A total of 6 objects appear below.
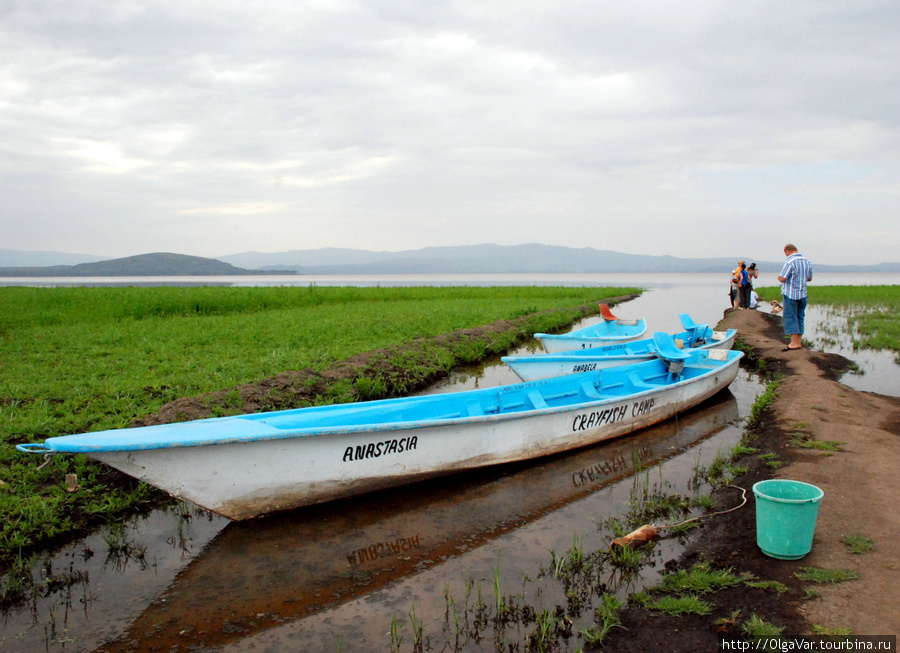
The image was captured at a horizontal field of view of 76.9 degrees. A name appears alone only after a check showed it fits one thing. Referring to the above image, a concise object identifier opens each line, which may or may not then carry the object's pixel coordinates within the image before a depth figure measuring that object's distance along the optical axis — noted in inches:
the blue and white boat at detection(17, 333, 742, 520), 173.9
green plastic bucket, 147.4
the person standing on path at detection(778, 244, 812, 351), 439.2
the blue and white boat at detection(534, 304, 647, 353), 482.6
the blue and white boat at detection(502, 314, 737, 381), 367.2
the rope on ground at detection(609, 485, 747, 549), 174.6
